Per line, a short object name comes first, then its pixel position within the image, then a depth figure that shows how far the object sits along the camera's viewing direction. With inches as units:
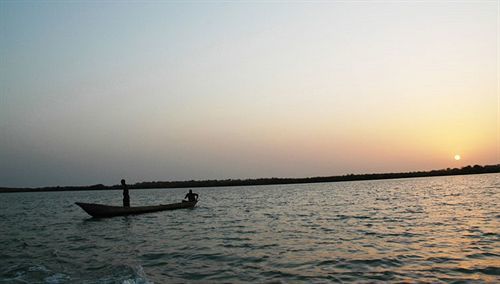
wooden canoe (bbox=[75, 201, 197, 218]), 1195.9
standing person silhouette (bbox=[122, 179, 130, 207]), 1270.2
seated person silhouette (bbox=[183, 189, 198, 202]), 1631.4
